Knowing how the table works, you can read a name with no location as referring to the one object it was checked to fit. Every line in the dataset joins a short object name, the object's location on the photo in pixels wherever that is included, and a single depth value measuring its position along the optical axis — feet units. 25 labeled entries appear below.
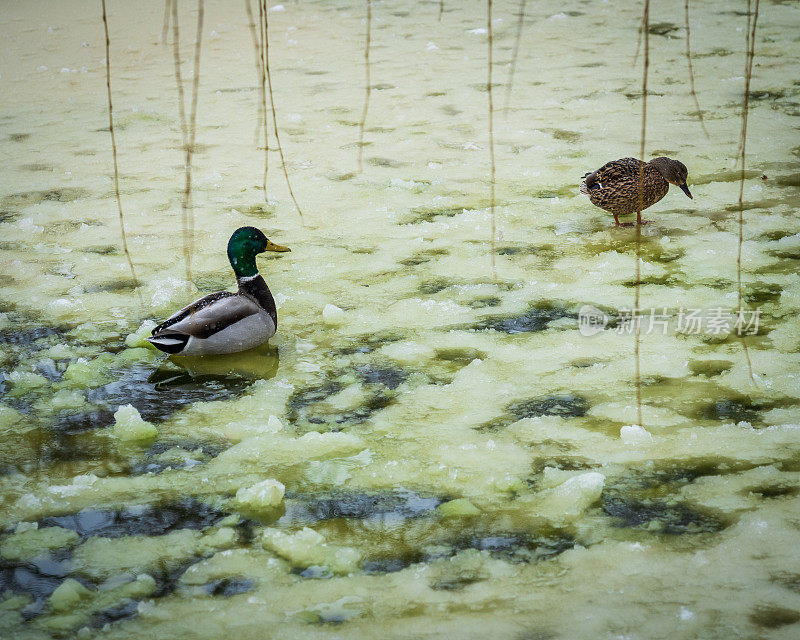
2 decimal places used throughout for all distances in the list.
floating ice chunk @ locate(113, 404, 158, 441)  21.13
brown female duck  31.12
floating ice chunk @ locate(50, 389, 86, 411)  22.63
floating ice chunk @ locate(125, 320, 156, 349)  25.79
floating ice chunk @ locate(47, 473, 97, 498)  19.01
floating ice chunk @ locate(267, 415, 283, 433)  21.38
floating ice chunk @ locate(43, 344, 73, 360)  25.05
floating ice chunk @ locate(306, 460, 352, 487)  19.36
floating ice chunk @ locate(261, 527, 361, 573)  16.67
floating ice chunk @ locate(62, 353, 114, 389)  23.73
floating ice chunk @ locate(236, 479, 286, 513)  18.35
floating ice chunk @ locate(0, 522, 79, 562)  17.07
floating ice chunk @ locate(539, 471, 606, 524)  17.78
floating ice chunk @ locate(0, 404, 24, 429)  21.79
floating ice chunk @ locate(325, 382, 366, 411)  22.52
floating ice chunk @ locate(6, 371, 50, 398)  23.45
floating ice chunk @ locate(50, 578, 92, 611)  15.57
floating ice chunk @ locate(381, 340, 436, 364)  24.73
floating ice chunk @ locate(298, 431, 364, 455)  20.54
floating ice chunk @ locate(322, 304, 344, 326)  26.96
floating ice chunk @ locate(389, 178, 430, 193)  37.27
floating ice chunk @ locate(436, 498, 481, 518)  17.92
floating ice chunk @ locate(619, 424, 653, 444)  19.98
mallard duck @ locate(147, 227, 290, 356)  24.34
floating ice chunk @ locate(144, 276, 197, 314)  28.02
